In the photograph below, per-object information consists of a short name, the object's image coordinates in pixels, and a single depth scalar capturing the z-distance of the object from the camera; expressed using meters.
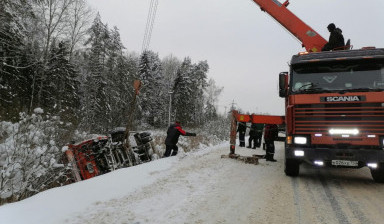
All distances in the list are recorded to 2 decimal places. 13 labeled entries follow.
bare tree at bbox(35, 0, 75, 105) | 28.09
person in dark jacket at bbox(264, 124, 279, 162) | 10.72
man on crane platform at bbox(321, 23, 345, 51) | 8.88
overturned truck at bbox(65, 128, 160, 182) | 9.29
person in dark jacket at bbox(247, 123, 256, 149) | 15.54
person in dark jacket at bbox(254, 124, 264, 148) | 15.85
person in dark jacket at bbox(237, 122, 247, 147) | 16.17
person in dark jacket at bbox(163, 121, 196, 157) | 11.48
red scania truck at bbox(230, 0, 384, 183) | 6.57
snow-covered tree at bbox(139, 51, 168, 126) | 50.20
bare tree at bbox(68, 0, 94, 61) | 32.56
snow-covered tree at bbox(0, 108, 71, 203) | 5.85
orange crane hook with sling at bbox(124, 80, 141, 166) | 10.51
